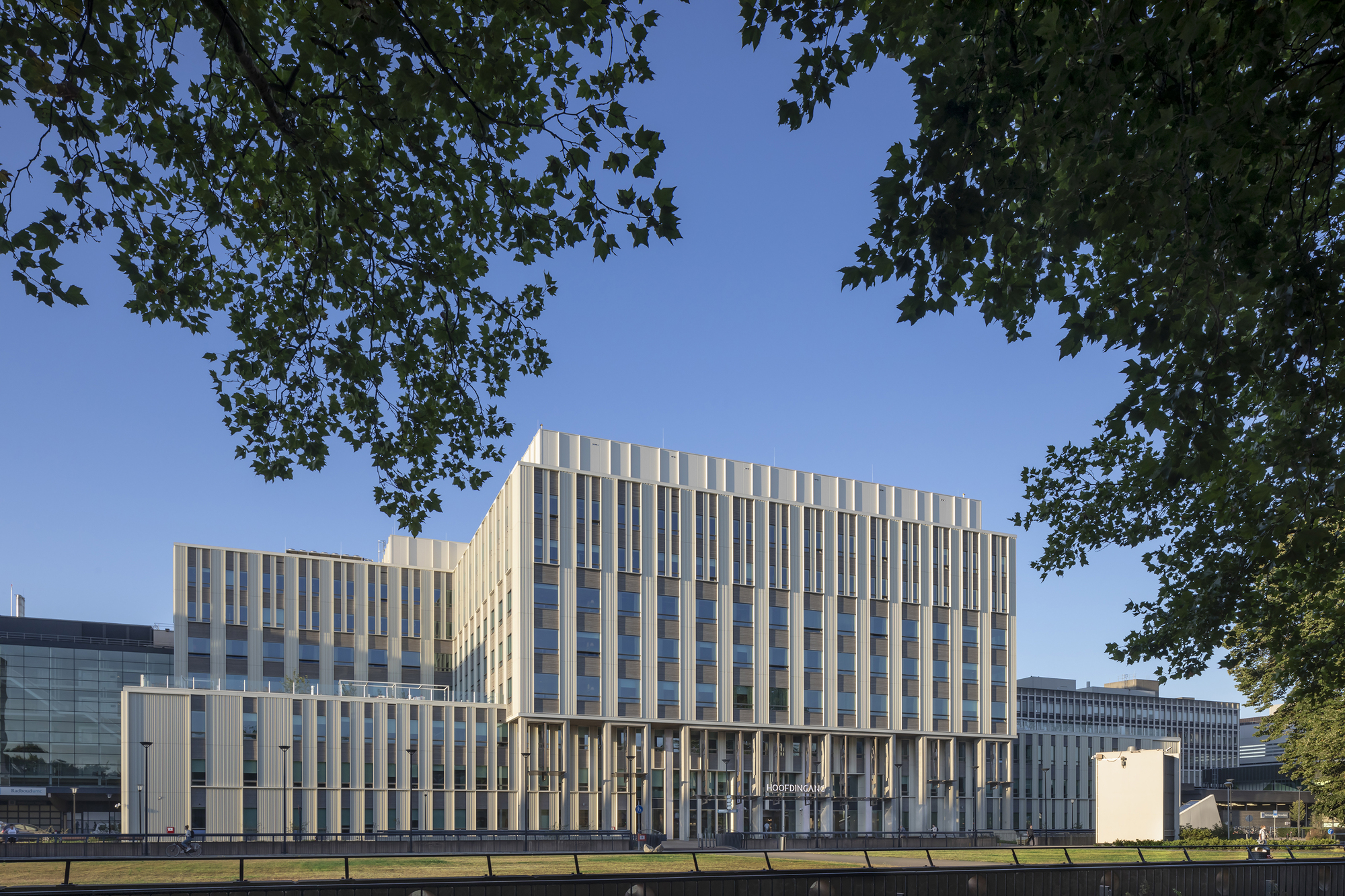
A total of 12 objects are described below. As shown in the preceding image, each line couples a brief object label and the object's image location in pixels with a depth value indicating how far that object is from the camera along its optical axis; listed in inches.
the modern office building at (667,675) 2400.3
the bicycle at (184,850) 1424.7
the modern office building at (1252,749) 5201.8
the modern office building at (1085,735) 3513.8
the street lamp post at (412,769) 2453.2
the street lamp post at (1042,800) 3346.5
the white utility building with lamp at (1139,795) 1722.4
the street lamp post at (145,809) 2121.1
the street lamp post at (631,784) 2439.7
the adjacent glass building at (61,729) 3142.2
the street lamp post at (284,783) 2287.2
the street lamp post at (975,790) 2849.4
